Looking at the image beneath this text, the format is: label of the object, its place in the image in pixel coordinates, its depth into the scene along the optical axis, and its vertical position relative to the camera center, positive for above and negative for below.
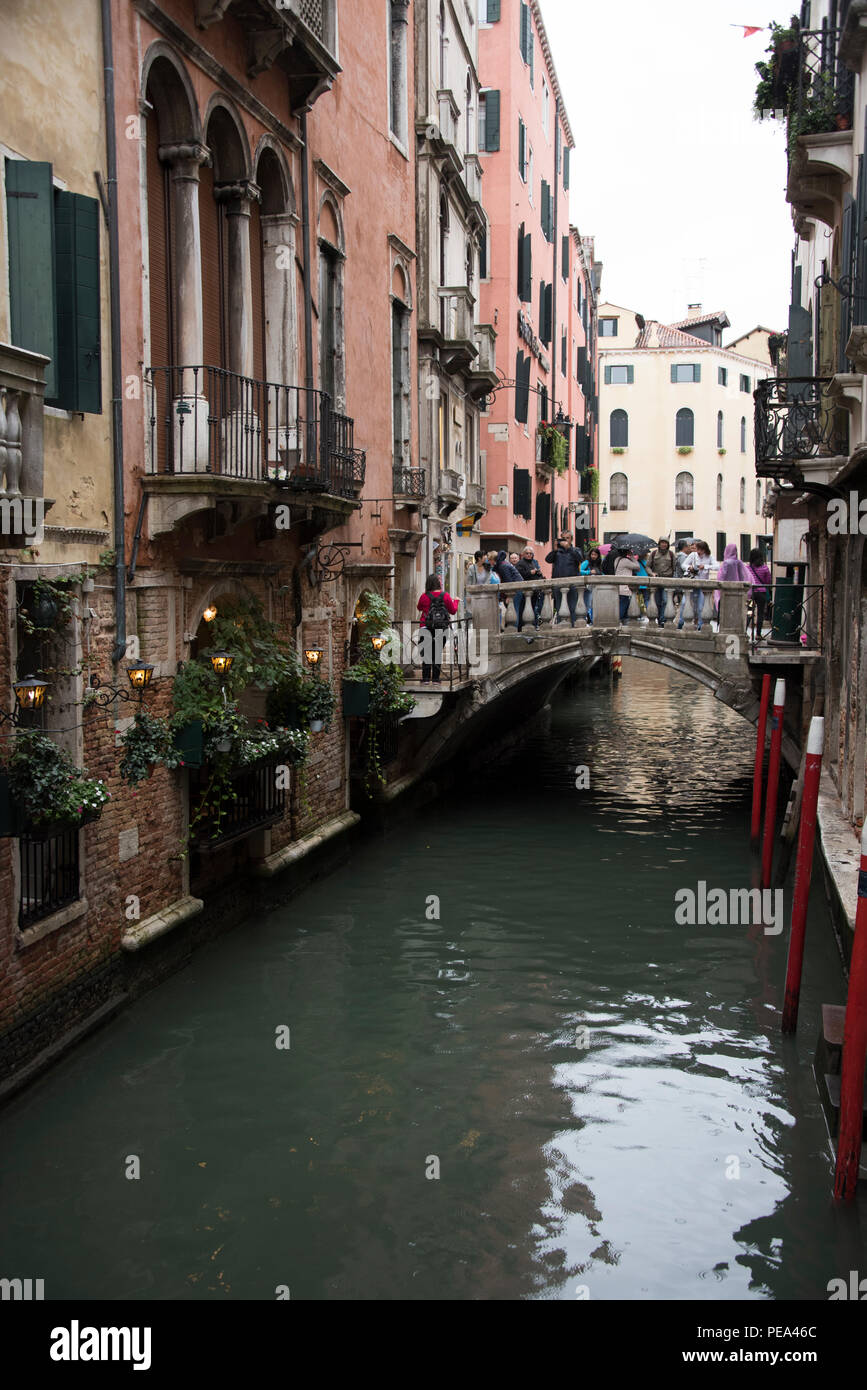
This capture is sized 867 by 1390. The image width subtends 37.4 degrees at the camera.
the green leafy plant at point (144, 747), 8.16 -0.87
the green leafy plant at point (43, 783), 6.50 -0.87
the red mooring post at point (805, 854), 8.01 -1.58
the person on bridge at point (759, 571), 17.73 +0.55
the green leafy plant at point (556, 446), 29.55 +3.91
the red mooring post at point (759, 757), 13.59 -1.57
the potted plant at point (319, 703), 11.13 -0.79
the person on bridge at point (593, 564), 17.03 +0.63
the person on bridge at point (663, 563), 17.12 +0.63
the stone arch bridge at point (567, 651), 14.83 -0.48
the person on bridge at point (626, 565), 15.97 +0.57
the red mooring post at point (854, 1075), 5.93 -2.18
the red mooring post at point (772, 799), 12.16 -1.81
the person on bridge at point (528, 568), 18.39 +0.62
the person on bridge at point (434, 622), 14.95 -0.13
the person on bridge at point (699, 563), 17.69 +0.65
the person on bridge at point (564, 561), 16.64 +0.64
